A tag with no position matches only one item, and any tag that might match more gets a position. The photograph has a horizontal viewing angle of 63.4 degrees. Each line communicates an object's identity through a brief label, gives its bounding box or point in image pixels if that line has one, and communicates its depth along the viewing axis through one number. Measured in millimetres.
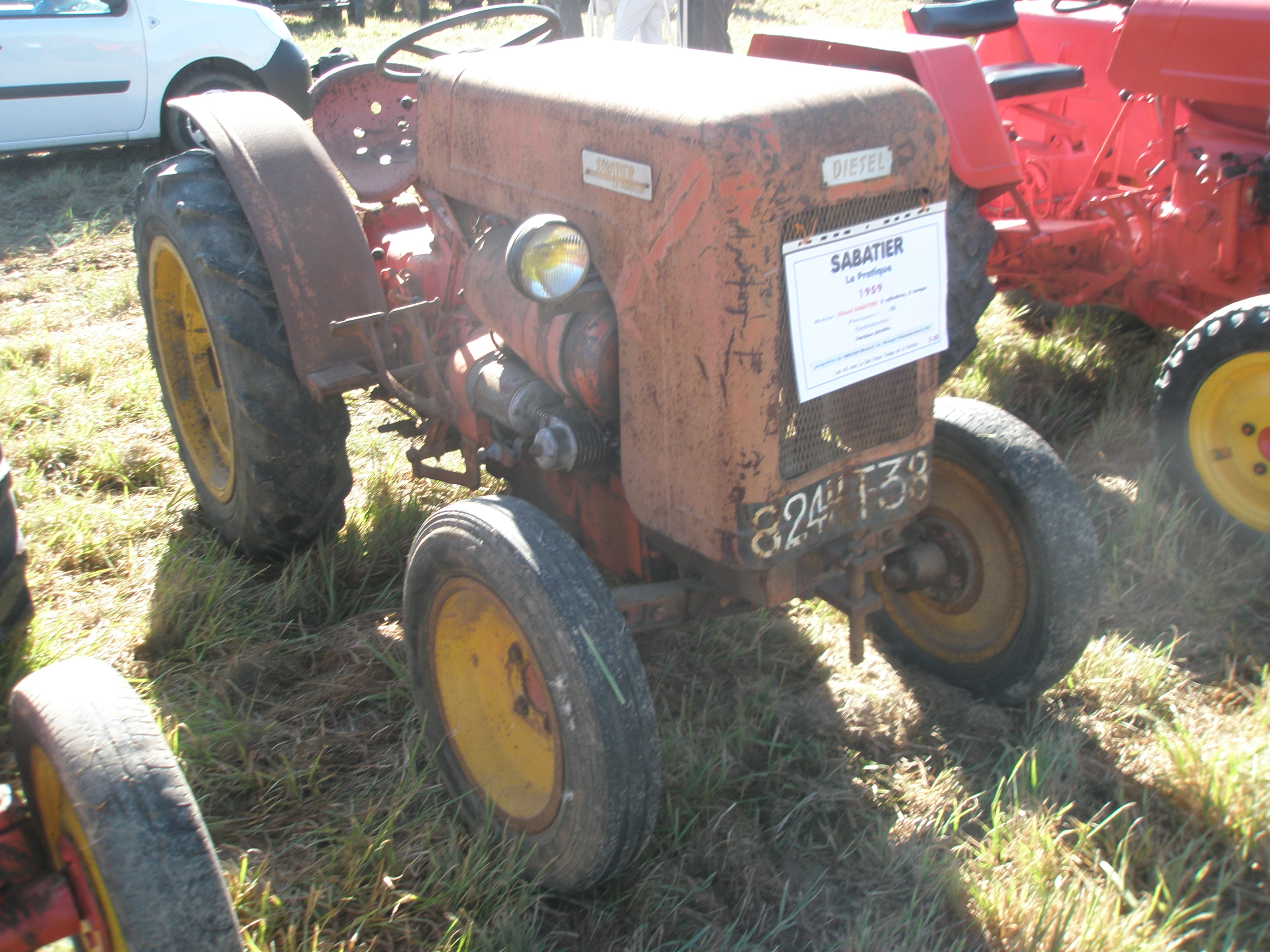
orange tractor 1637
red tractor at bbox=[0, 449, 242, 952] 1376
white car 6359
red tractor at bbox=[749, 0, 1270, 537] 2842
